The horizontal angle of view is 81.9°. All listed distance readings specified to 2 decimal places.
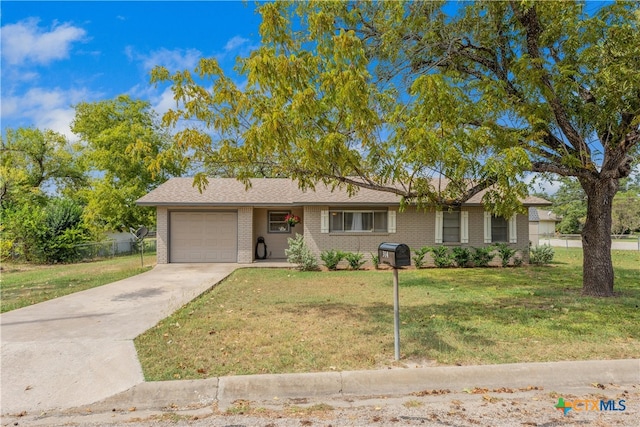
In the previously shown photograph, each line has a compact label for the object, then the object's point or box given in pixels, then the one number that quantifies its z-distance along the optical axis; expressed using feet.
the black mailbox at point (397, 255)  13.53
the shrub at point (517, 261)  48.23
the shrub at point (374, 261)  45.67
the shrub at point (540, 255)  48.93
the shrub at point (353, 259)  45.29
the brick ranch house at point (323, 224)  48.19
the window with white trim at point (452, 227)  48.88
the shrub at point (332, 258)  44.80
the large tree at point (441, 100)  16.85
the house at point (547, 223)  161.27
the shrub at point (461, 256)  46.73
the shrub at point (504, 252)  47.24
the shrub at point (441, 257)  46.47
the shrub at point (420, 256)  45.84
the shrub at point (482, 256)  47.11
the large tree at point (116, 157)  82.23
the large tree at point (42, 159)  84.89
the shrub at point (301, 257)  44.32
